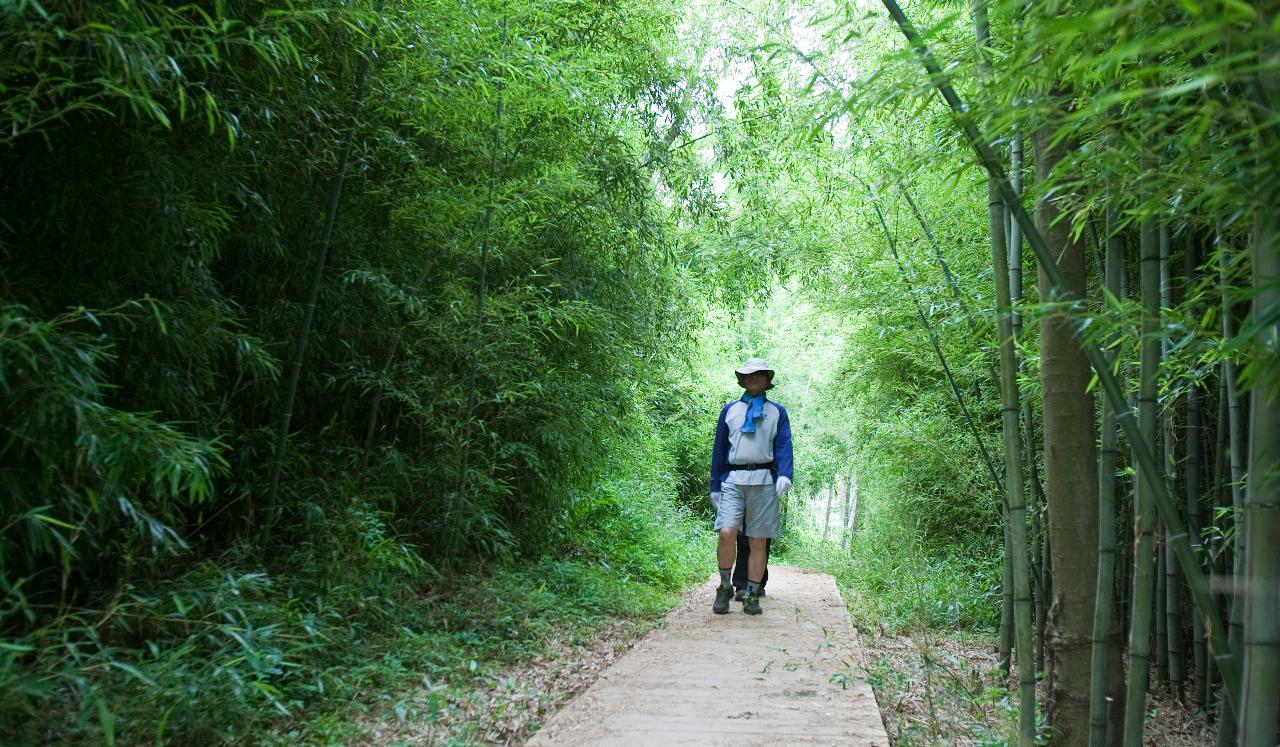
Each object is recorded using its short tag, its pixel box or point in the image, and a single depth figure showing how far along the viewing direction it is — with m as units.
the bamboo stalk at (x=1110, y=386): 1.54
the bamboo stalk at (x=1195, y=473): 2.99
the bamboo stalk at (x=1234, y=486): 1.80
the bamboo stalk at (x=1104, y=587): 2.06
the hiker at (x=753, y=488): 5.00
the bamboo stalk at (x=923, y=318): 3.81
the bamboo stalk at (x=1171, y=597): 3.14
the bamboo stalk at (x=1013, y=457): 2.25
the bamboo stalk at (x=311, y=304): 3.43
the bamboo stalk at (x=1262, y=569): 1.27
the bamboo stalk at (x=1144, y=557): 1.79
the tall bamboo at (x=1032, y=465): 2.74
